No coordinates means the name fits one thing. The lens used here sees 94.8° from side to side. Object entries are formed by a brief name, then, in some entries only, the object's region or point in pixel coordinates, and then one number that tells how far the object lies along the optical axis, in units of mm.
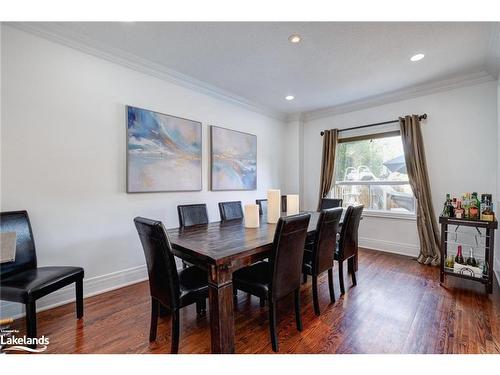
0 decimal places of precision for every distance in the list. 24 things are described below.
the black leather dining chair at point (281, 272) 1608
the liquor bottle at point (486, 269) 2413
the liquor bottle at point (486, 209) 2443
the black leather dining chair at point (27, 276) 1578
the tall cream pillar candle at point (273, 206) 2621
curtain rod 3531
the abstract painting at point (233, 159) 3675
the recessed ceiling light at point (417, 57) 2656
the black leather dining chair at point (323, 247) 2064
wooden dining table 1433
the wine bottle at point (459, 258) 2621
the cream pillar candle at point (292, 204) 2867
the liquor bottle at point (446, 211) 2740
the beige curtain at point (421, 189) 3400
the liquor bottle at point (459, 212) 2623
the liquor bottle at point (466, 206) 2600
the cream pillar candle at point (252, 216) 2354
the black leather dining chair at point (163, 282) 1459
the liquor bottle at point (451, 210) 2703
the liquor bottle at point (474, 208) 2547
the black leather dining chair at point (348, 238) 2469
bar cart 2402
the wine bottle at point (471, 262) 2557
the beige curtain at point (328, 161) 4477
